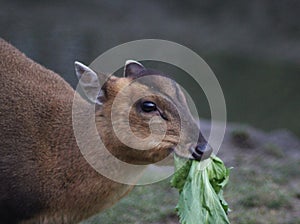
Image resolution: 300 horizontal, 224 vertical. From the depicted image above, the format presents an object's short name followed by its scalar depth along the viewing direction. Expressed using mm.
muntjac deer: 10734
